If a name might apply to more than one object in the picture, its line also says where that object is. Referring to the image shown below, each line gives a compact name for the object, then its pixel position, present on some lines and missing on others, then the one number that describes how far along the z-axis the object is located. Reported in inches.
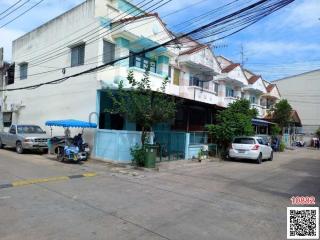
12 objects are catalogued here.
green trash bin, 422.8
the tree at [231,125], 595.9
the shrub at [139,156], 427.7
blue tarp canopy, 463.6
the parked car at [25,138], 526.3
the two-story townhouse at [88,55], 526.3
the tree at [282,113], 998.1
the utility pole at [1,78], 807.5
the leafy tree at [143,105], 428.1
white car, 551.5
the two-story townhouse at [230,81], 870.0
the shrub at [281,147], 922.4
